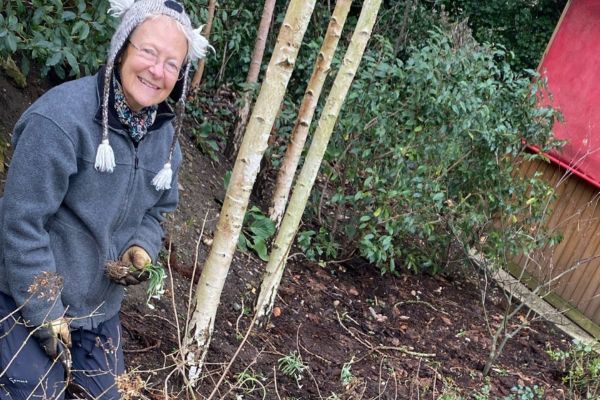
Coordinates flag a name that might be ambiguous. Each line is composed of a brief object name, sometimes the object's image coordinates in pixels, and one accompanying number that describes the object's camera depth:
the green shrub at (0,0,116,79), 3.42
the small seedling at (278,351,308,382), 3.62
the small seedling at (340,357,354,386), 3.68
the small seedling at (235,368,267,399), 3.38
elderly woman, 1.95
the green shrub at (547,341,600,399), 4.69
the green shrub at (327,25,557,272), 5.01
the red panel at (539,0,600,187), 6.76
